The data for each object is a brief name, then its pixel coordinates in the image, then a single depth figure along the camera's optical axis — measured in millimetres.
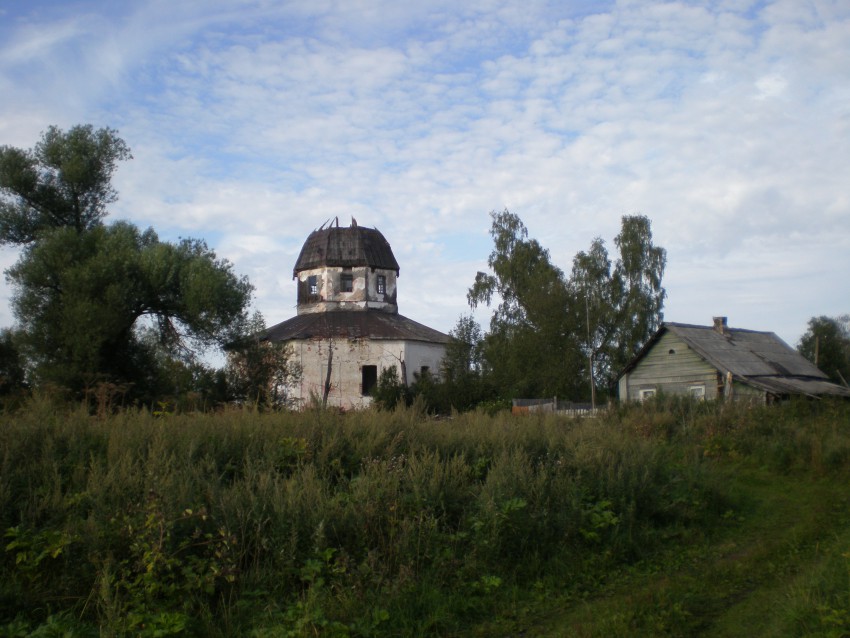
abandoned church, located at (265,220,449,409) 37281
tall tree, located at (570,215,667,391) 44250
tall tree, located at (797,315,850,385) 50800
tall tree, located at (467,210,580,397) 36969
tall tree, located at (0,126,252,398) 21609
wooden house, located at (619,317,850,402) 28328
